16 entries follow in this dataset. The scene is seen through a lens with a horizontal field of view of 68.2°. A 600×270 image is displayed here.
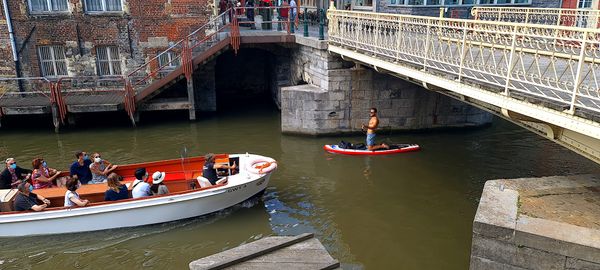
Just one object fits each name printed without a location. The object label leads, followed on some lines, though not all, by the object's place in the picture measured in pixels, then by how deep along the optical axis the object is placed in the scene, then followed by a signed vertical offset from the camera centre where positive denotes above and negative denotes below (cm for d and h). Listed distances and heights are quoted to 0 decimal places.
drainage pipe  1620 -46
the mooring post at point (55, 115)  1537 -296
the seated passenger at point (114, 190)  900 -325
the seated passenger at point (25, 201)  877 -333
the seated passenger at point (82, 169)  998 -311
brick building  1664 -22
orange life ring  988 -315
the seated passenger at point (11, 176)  977 -323
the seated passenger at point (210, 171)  966 -313
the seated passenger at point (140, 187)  911 -324
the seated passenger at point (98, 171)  1031 -327
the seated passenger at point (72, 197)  883 -329
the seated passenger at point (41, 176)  986 -325
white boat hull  883 -372
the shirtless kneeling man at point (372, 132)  1314 -325
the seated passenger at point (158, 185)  927 -329
